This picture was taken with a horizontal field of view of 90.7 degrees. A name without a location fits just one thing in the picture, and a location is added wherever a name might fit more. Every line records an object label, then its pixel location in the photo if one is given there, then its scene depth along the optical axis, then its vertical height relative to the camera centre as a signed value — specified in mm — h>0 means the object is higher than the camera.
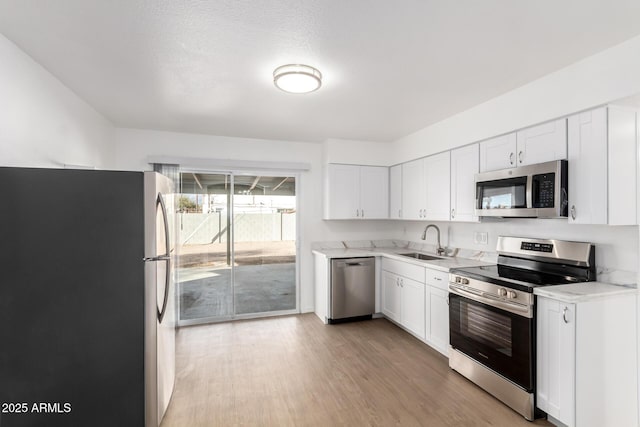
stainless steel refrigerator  1780 -492
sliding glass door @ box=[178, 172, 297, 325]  4211 -453
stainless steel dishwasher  4090 -986
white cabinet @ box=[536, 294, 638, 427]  1985 -958
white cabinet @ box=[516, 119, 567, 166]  2371 +566
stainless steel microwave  2330 +187
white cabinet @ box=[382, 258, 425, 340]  3498 -966
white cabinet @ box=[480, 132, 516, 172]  2777 +565
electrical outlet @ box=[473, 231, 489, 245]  3420 -260
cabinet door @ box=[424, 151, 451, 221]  3561 +330
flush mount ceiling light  2260 +994
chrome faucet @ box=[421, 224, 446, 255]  3974 -313
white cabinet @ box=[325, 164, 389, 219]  4445 +312
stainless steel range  2223 -761
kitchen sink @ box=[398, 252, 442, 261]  4077 -554
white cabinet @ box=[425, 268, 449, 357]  3107 -980
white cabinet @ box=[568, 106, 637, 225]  2088 +326
